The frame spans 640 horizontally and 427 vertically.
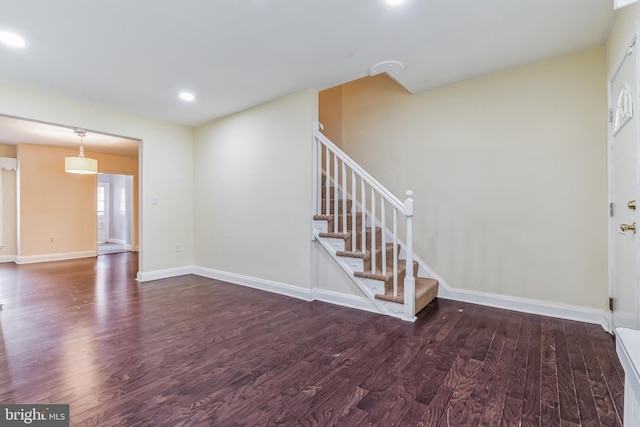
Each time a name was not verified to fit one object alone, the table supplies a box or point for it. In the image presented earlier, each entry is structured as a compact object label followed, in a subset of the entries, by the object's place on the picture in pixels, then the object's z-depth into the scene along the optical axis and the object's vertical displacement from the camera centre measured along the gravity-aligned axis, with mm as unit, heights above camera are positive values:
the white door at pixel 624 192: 1756 +123
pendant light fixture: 4723 +823
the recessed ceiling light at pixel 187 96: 3377 +1384
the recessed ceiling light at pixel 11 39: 2205 +1360
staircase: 2697 -406
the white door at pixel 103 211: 8891 +132
